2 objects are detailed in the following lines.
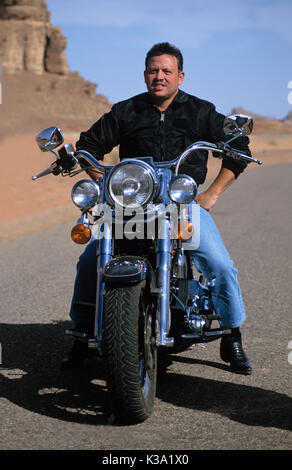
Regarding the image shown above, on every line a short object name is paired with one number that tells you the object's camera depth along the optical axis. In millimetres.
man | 9344
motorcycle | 7562
